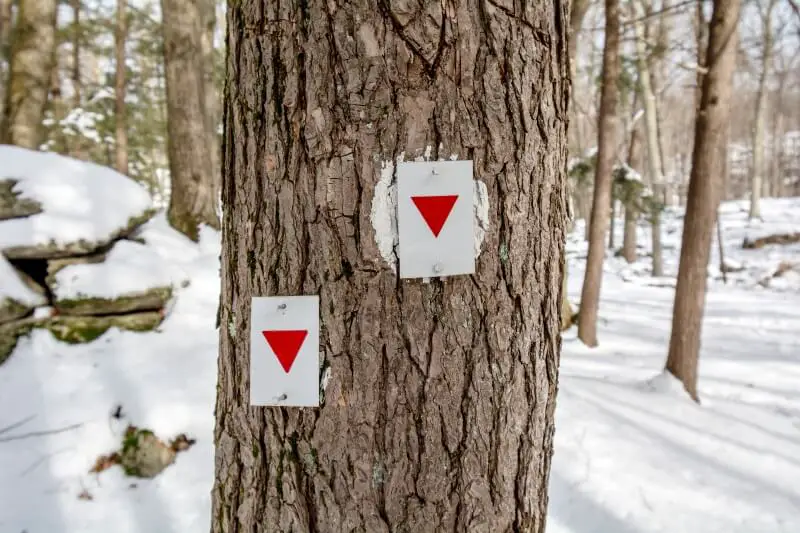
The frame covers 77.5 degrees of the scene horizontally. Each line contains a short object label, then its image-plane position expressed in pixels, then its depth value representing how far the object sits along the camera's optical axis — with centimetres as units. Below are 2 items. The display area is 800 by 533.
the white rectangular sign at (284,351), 94
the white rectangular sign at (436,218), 91
